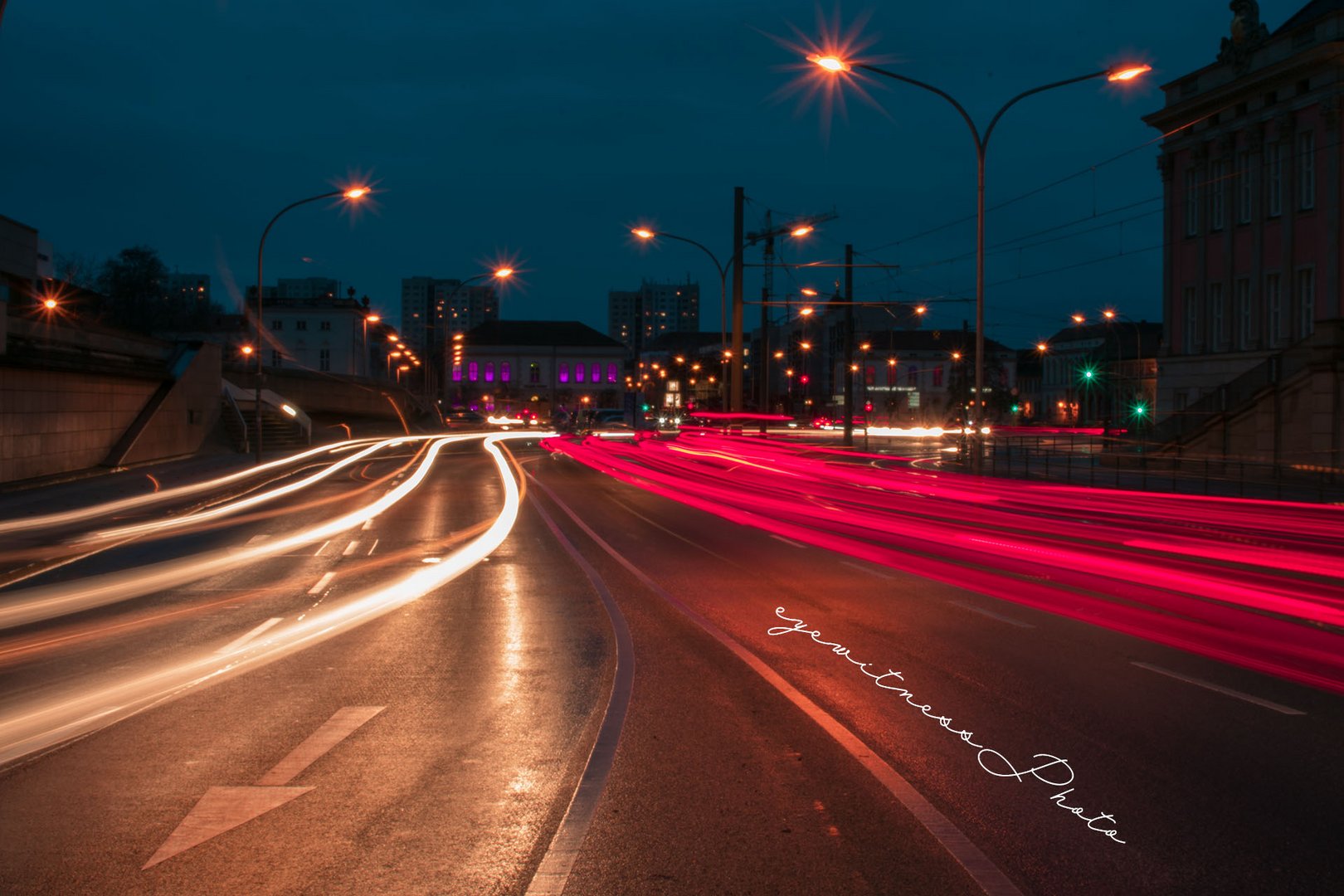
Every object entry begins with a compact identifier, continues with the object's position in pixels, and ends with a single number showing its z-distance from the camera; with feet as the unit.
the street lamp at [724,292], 144.15
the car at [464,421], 307.93
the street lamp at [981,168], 83.66
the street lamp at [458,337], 165.89
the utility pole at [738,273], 143.13
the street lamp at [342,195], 122.01
